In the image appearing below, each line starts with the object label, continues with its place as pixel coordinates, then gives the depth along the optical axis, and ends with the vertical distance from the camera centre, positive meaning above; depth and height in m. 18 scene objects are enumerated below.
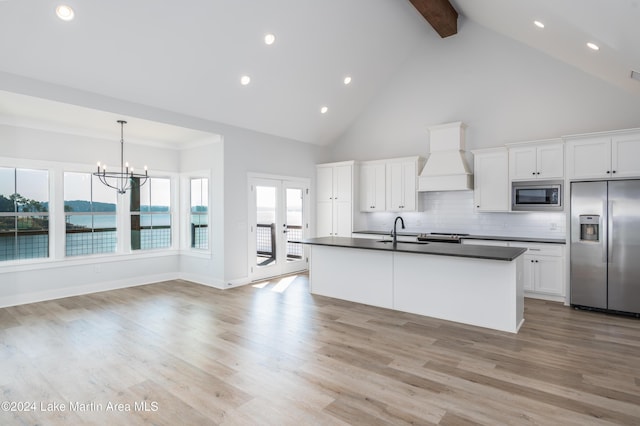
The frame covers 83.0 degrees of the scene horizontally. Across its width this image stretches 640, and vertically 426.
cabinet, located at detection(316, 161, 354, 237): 7.43 +0.22
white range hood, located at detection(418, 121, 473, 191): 6.09 +0.81
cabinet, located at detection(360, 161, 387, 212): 7.17 +0.47
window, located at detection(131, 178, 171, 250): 6.52 -0.08
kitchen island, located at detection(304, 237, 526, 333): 4.01 -0.87
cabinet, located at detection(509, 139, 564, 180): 5.24 +0.73
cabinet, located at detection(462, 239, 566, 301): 5.13 -0.89
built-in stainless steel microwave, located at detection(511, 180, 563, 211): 5.33 +0.20
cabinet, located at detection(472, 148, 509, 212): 5.75 +0.48
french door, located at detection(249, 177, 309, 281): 6.58 -0.31
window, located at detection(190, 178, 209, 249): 6.61 -0.05
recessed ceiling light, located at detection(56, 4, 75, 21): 3.42 +1.90
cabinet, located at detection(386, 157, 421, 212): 6.76 +0.48
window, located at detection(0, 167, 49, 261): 5.11 -0.04
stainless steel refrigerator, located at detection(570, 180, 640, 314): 4.46 -0.46
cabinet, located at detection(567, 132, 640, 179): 4.54 +0.68
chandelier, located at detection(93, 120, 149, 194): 5.86 +0.54
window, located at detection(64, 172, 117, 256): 5.72 -0.08
